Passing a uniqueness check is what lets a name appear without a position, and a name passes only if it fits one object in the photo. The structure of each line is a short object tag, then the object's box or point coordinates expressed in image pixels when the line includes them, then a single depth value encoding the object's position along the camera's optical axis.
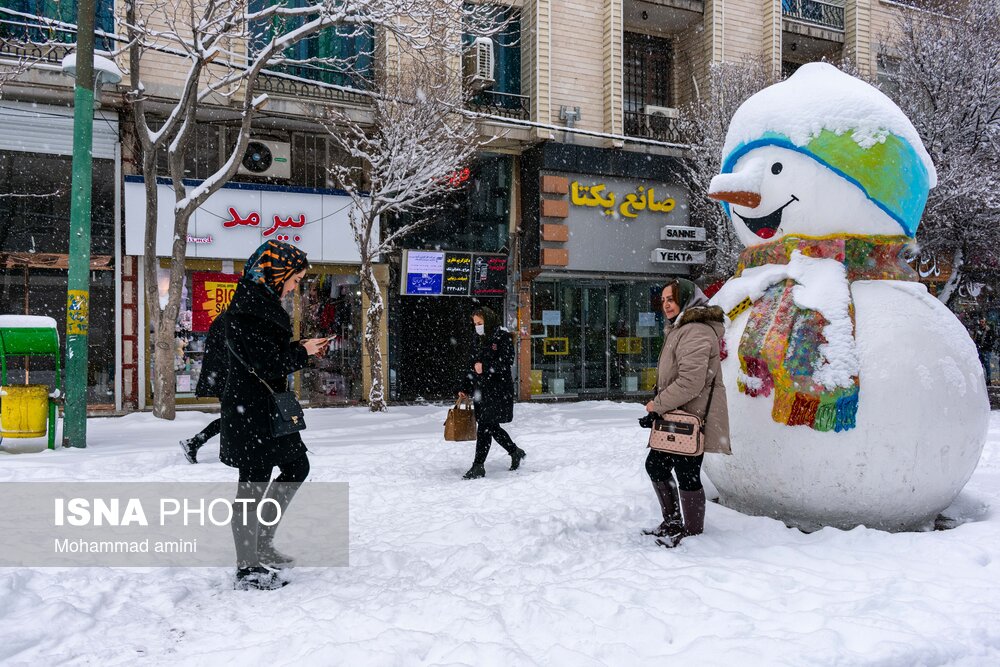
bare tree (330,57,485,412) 12.39
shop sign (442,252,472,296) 15.45
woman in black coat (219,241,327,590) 3.64
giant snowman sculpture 4.16
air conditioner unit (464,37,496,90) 14.80
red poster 13.60
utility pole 8.36
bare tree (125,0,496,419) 9.80
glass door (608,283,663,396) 17.70
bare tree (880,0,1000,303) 13.22
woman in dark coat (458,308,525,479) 6.68
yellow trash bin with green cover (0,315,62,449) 7.79
